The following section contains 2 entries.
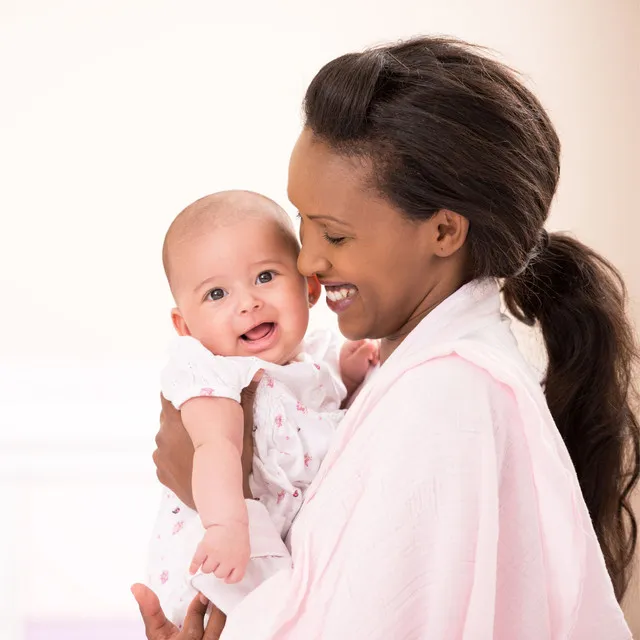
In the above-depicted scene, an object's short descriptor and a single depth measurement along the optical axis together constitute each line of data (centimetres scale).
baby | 141
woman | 116
